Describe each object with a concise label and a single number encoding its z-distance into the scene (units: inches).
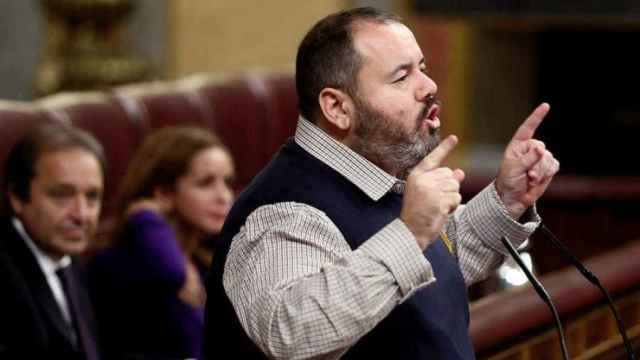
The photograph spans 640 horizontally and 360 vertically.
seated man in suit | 375.5
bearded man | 323.9
